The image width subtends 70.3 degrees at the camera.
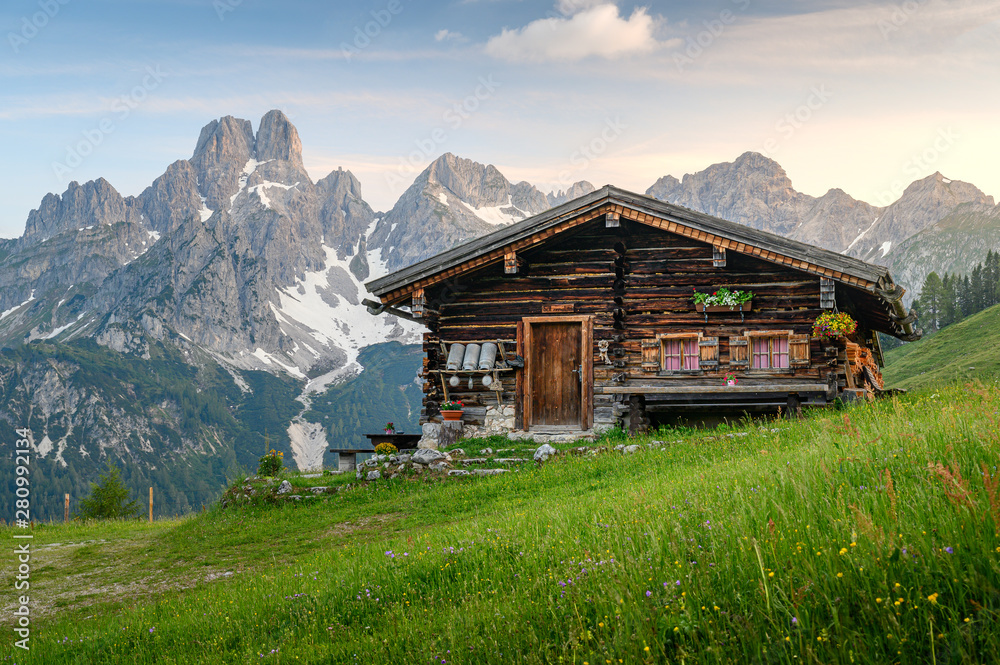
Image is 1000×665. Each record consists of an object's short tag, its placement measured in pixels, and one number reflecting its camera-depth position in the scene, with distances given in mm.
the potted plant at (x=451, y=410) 18172
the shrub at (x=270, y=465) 17094
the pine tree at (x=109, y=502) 40688
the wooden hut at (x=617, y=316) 17016
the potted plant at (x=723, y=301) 17078
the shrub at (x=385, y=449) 17469
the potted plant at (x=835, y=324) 16141
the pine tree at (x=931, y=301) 118938
